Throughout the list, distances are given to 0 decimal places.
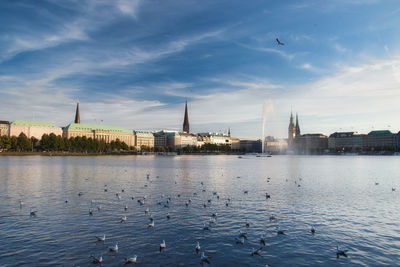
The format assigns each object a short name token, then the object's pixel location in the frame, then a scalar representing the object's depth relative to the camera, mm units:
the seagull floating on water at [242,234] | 15649
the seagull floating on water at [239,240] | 14977
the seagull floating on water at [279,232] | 16547
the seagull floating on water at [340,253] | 13852
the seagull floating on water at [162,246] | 14023
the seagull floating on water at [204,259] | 12820
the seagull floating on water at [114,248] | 13703
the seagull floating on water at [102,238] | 14852
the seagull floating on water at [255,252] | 13743
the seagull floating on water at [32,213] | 19394
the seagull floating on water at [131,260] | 12557
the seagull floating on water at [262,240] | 15131
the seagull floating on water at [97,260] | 12536
